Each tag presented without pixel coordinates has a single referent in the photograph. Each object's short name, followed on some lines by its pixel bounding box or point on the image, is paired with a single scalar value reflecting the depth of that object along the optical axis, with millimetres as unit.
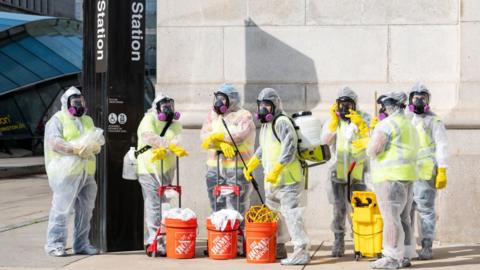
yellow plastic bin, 9836
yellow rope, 9852
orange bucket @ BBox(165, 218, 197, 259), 10094
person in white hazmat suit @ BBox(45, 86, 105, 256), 10227
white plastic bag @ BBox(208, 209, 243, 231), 9977
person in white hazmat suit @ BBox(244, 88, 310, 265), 9625
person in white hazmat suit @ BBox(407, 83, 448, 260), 10078
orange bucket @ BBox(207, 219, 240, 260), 10039
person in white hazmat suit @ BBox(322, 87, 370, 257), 10219
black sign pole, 10680
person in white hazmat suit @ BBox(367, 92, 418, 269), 9258
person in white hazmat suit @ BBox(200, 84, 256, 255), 10383
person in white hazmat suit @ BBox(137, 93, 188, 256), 10406
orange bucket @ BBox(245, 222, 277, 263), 9703
